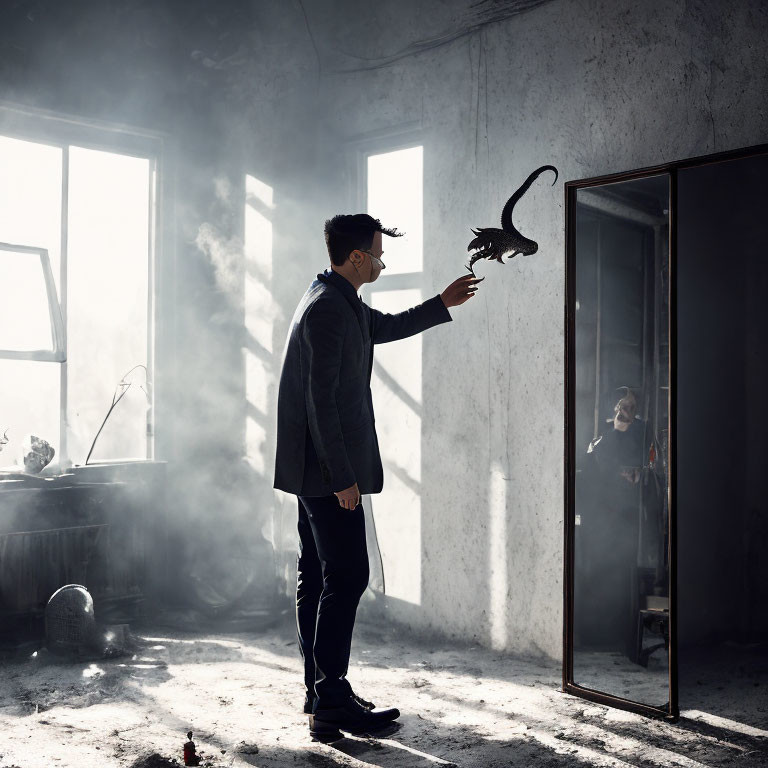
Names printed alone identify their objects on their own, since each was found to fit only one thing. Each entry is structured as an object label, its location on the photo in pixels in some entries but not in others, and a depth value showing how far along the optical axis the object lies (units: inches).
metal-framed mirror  124.3
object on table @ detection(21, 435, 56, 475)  164.4
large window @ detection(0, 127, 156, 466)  171.6
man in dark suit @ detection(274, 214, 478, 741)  109.3
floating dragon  141.3
